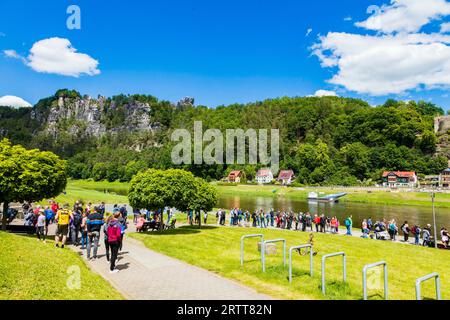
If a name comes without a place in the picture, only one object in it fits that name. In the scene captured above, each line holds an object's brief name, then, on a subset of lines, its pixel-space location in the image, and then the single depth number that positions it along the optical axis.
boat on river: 78.21
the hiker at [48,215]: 19.02
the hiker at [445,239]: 24.61
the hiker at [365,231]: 28.52
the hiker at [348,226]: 29.59
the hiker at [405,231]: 27.08
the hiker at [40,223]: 17.50
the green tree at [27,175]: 18.38
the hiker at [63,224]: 15.66
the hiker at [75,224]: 17.48
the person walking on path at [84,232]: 15.85
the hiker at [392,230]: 27.66
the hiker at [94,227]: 14.48
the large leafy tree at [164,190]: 23.14
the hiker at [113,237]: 12.56
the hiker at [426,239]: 25.41
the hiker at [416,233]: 25.59
